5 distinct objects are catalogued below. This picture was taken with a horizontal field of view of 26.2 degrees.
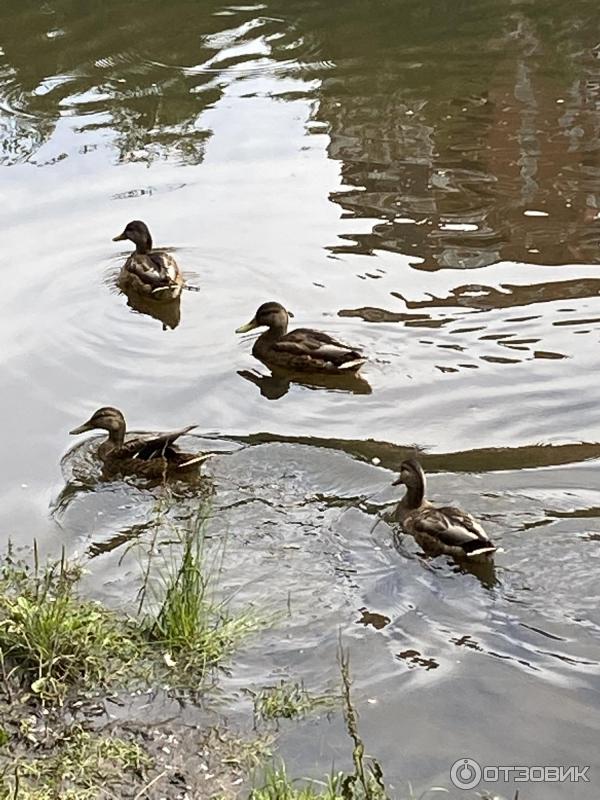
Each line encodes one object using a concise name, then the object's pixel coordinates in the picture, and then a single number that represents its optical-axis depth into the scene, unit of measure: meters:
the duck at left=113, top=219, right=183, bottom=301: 9.88
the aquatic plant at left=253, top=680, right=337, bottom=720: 5.19
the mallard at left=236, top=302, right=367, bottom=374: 8.55
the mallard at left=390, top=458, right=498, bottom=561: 6.20
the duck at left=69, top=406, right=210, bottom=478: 7.38
